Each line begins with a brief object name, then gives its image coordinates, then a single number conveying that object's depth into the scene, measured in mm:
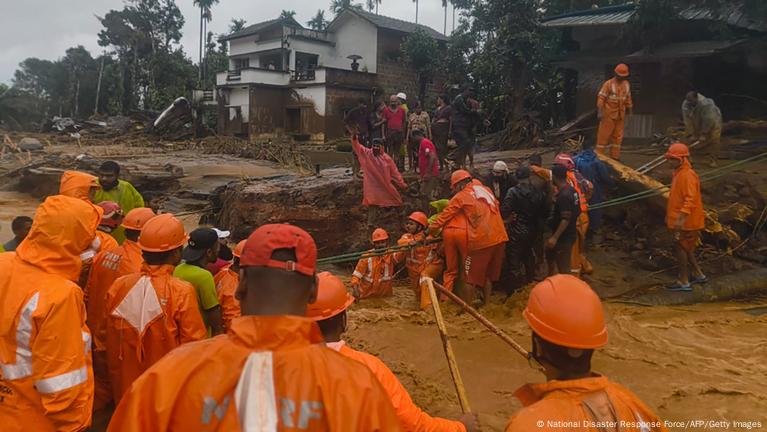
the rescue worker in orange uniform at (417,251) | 7125
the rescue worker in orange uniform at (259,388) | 1315
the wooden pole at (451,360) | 2654
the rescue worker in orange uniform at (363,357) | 2074
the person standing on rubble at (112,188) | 5761
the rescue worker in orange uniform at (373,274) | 7160
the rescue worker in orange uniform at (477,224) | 6090
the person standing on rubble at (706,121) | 9094
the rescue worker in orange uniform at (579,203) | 6637
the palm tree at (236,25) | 49212
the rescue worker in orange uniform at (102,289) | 3334
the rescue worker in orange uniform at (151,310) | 2895
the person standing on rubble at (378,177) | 9094
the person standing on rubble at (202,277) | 3211
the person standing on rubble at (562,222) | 6293
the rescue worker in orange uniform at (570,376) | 1653
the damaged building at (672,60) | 11367
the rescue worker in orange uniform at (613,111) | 9445
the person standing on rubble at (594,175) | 7758
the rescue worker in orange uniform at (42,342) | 2230
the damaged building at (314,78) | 28953
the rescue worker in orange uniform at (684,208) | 6684
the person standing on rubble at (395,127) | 10469
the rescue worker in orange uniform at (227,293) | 3445
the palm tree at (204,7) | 53469
